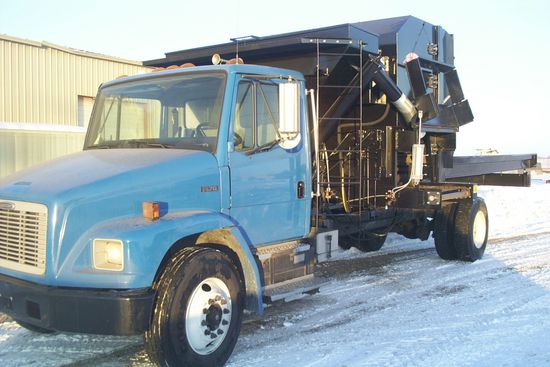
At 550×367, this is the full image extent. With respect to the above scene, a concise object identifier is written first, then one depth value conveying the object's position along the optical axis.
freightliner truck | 3.95
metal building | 12.83
